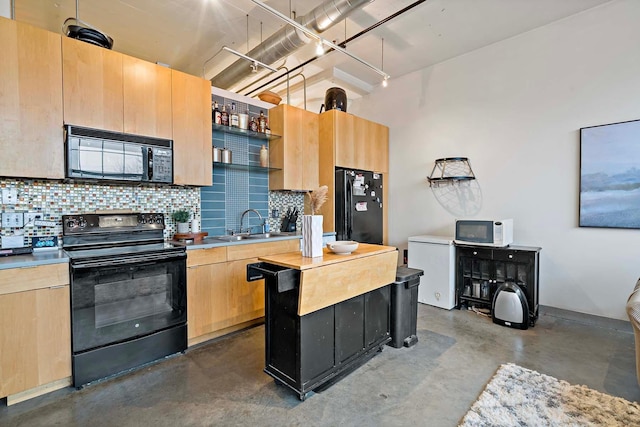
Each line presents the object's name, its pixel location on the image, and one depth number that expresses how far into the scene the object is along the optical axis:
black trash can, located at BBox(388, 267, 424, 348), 2.74
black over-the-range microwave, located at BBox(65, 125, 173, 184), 2.38
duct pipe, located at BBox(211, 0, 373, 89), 2.87
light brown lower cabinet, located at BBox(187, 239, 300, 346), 2.77
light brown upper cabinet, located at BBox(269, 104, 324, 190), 3.95
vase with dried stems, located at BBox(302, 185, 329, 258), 2.17
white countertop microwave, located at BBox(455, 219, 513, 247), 3.55
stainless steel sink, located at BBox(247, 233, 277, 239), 3.57
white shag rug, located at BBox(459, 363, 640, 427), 1.79
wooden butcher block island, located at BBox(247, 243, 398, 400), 1.97
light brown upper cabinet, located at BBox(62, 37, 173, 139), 2.38
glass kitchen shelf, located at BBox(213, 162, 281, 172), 3.58
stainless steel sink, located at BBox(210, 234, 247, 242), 3.23
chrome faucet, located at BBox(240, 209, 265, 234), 3.88
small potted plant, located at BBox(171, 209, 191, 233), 3.19
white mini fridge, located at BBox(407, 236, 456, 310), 3.85
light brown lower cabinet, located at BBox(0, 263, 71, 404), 1.92
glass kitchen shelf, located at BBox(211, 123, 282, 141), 3.49
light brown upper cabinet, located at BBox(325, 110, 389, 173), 4.31
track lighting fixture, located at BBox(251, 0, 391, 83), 2.48
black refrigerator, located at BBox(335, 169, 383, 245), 4.26
